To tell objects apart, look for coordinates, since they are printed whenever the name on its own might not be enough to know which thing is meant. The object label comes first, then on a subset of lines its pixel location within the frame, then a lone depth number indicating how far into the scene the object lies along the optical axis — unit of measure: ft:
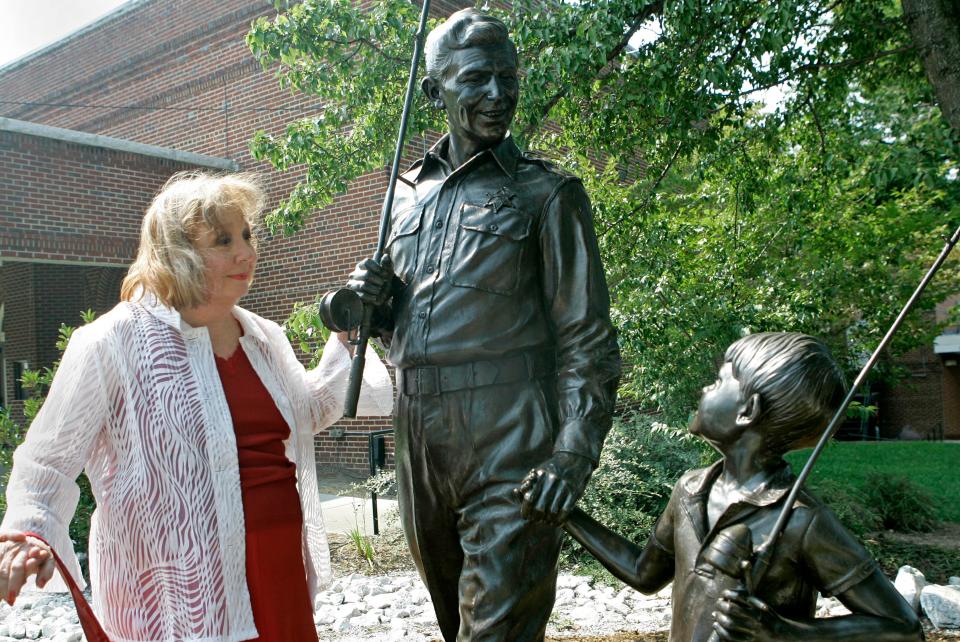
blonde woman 7.93
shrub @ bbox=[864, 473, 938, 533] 28.45
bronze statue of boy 5.68
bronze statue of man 7.32
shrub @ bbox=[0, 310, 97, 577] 21.30
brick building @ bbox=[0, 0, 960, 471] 39.29
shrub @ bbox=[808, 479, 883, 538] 25.12
